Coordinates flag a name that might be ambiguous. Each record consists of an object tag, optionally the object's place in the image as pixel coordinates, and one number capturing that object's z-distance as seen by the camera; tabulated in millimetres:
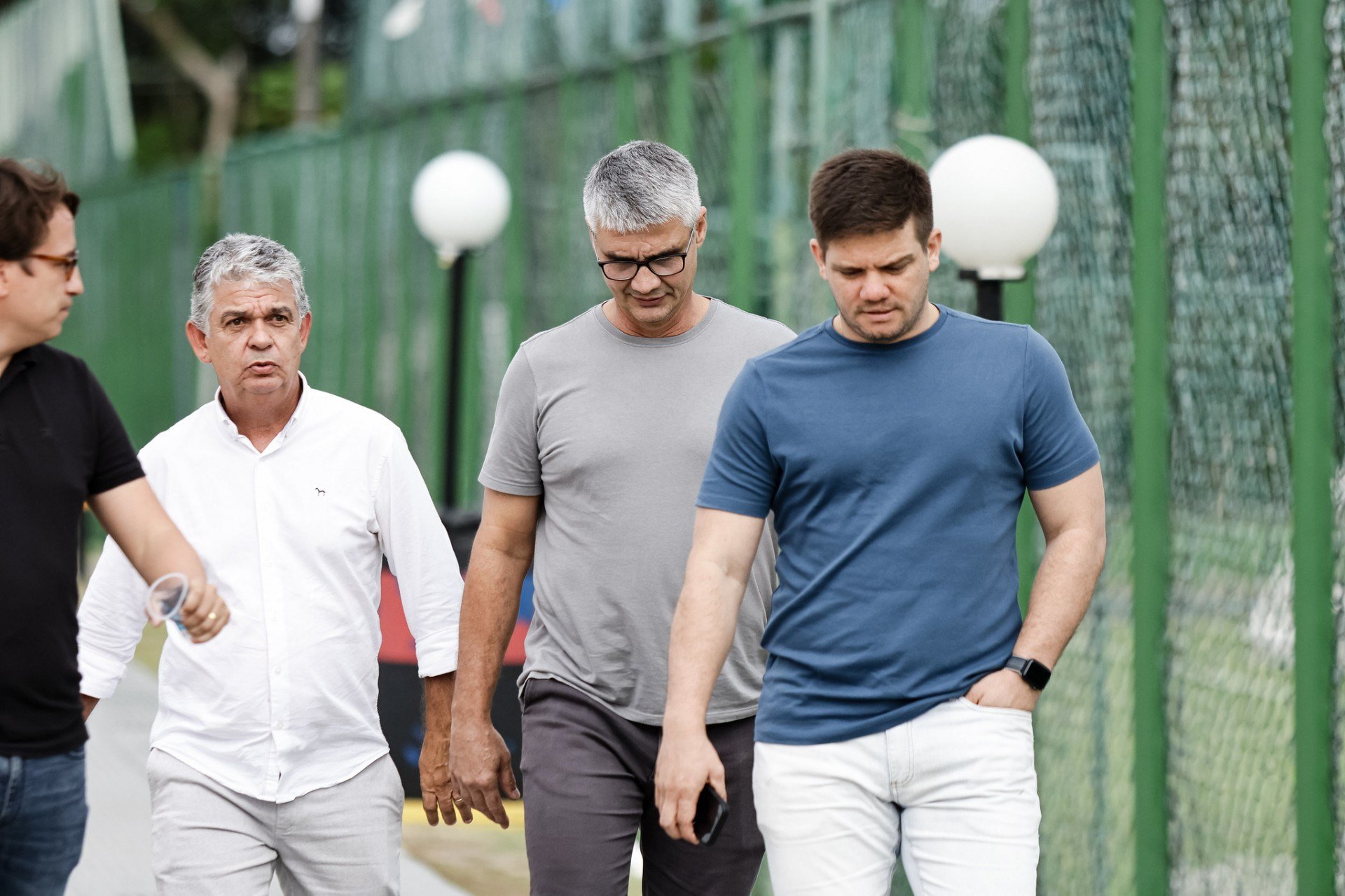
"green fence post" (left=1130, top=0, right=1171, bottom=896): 10133
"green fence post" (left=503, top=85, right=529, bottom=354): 21156
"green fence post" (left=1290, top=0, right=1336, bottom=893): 8883
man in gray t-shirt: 7766
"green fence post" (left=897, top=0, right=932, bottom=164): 12469
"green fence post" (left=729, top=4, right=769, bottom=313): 14734
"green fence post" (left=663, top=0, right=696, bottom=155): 16203
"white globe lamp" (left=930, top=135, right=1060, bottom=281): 9711
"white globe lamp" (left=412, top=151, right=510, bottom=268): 18391
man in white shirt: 7660
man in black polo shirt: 6102
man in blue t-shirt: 6699
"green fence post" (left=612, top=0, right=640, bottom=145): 17719
